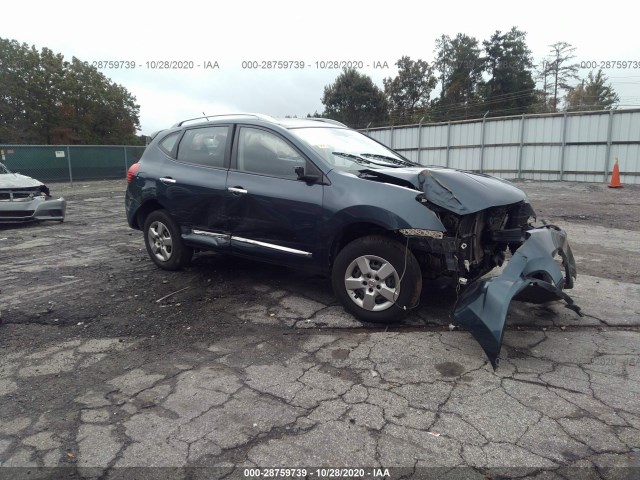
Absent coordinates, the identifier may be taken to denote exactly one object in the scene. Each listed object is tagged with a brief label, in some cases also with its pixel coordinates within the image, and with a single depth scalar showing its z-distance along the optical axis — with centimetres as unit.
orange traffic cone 1508
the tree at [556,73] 4781
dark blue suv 374
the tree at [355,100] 4884
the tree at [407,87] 5325
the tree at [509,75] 4731
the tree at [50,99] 3894
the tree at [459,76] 5038
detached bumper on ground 335
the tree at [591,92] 4444
